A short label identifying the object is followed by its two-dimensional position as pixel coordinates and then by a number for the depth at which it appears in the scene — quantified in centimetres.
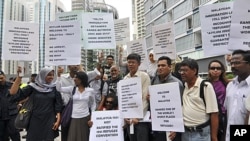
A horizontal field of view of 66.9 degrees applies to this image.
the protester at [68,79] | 303
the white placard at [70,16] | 349
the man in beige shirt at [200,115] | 203
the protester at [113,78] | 303
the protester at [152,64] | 326
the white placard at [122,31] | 386
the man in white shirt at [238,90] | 190
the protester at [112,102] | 290
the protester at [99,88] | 304
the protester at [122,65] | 337
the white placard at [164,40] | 302
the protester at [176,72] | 287
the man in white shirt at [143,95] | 253
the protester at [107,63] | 326
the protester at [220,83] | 226
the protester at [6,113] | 344
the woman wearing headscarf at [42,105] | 287
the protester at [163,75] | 242
